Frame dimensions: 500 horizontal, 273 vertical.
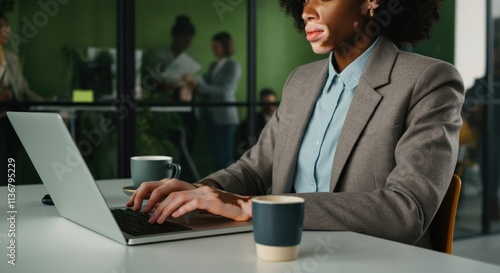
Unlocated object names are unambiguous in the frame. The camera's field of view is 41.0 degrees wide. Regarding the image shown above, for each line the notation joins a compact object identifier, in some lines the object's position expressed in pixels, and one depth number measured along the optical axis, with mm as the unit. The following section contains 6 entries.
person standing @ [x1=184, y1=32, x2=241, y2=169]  4336
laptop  1123
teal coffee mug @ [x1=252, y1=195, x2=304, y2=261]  1025
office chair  1541
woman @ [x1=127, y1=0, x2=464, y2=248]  1357
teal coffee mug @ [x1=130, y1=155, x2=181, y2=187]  1688
